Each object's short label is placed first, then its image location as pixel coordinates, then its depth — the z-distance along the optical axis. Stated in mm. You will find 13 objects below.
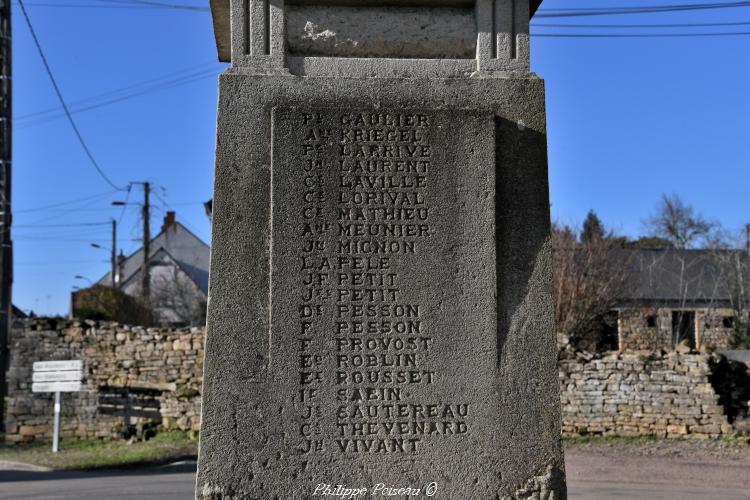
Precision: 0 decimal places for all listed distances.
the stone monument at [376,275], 4379
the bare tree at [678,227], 56906
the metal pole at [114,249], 48938
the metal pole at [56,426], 18906
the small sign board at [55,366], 19562
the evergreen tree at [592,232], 33619
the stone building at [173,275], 48625
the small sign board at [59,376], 19531
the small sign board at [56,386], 19359
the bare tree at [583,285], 29984
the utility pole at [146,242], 41425
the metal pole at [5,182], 19422
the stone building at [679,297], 34156
